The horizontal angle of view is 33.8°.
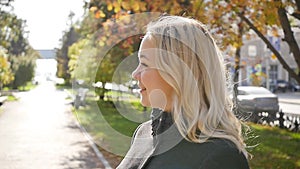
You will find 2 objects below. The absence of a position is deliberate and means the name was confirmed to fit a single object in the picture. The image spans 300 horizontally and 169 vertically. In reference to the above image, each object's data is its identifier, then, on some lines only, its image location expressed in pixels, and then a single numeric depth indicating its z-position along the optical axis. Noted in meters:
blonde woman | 1.58
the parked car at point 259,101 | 24.42
